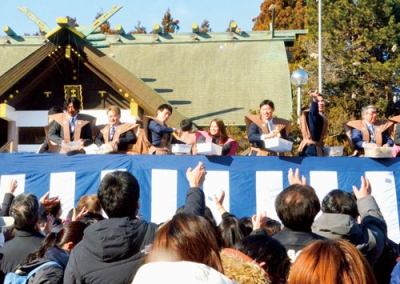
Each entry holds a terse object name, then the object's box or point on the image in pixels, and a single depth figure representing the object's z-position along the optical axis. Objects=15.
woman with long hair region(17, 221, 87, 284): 3.50
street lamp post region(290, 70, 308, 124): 11.84
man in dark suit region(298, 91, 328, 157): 8.16
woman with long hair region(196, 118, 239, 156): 7.98
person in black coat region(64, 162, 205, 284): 3.38
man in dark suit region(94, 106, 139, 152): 8.15
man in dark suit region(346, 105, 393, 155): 8.09
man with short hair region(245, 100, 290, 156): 8.10
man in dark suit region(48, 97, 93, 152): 8.26
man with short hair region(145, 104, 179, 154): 8.12
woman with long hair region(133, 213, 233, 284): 2.47
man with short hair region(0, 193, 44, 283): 4.02
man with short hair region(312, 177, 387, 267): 3.77
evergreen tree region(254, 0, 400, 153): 17.34
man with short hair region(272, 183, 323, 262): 3.52
